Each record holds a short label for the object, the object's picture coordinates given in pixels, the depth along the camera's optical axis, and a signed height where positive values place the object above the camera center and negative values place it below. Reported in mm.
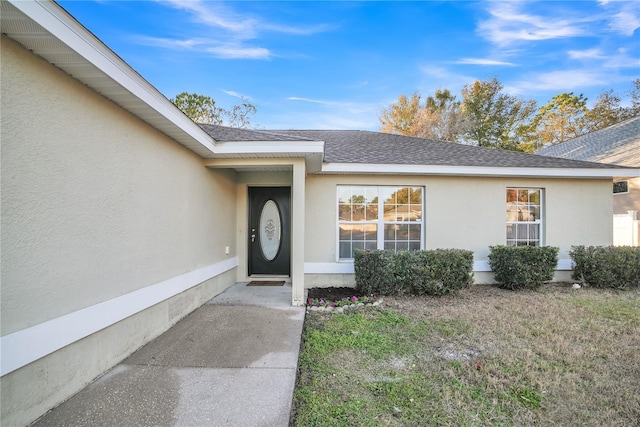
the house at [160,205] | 1981 +243
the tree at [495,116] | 21656 +8487
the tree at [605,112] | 19531 +8128
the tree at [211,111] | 19219 +7616
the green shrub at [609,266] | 6043 -934
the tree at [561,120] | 20969 +8017
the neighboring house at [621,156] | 10453 +2816
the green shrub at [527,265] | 5863 -902
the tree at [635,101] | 18469 +8404
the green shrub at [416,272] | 5348 -989
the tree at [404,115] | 23422 +9133
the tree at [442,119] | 22578 +8475
